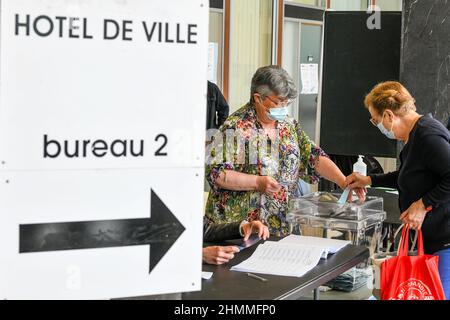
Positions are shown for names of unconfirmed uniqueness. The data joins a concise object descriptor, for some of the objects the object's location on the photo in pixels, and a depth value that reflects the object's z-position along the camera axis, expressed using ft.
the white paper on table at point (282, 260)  8.65
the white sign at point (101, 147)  4.88
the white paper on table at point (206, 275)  8.35
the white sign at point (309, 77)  28.78
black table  7.62
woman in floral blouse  11.77
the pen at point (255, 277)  8.25
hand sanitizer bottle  14.08
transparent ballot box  12.60
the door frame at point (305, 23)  27.96
